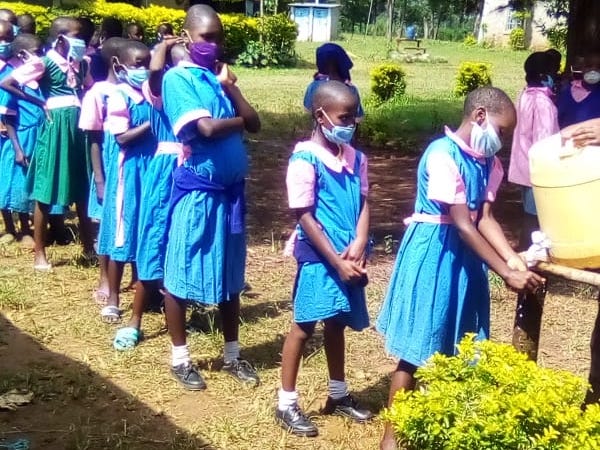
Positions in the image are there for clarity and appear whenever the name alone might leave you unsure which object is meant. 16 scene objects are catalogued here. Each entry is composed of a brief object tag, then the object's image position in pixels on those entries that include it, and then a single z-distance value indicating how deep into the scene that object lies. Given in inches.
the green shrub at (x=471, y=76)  657.6
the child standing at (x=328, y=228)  140.9
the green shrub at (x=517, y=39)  1411.2
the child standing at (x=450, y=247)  128.1
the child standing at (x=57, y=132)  234.2
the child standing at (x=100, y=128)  202.1
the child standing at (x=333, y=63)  240.2
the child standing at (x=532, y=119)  225.1
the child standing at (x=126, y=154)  189.2
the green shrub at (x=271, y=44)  943.7
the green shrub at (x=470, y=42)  1501.0
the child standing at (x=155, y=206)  183.2
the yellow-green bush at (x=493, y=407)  85.9
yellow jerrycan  105.3
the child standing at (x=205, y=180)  156.0
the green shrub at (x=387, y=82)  610.9
